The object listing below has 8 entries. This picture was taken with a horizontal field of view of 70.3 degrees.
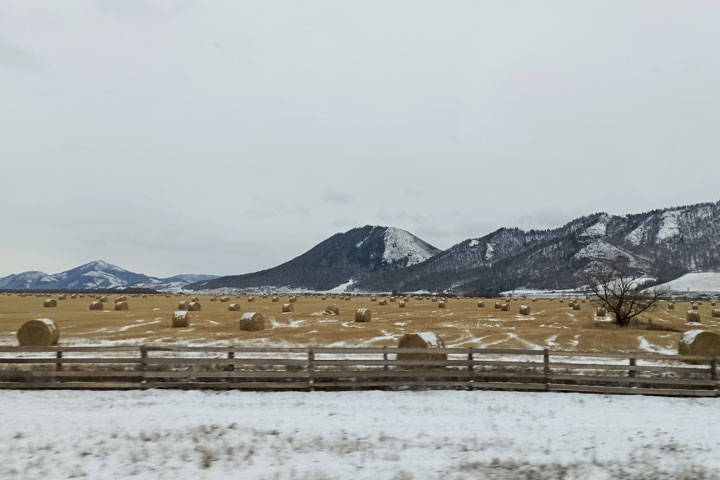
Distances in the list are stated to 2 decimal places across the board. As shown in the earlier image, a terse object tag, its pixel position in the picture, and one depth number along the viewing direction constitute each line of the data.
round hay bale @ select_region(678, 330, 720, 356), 22.81
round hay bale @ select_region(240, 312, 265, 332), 33.41
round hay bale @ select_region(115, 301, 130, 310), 55.89
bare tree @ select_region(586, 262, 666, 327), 39.12
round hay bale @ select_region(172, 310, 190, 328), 35.97
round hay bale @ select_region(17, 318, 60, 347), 24.42
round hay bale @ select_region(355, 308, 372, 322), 42.00
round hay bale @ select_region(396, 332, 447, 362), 18.02
